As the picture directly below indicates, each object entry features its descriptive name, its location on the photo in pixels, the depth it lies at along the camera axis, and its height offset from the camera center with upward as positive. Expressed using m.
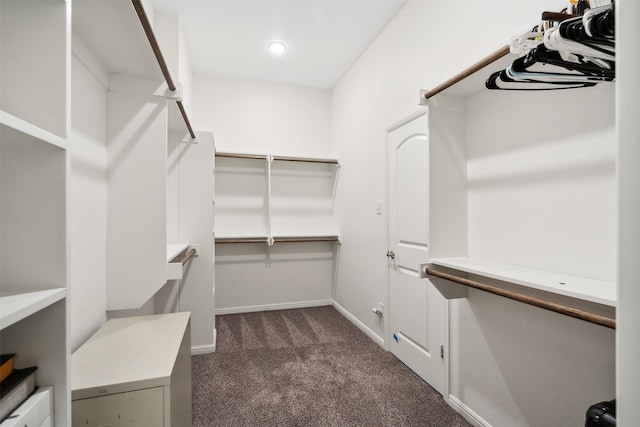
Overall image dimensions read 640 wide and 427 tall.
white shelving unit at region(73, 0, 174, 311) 1.49 +0.14
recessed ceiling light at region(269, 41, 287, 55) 2.88 +1.64
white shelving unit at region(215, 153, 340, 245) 3.51 +0.17
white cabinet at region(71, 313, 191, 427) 0.98 -0.59
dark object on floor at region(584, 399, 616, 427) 0.78 -0.55
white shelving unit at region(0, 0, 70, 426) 0.66 +0.06
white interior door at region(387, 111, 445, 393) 2.04 -0.42
